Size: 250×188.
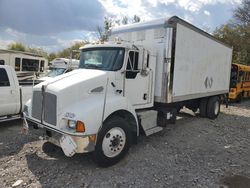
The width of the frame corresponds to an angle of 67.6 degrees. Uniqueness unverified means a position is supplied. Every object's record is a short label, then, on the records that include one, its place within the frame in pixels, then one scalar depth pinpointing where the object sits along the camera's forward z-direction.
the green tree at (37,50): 37.59
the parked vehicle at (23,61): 12.24
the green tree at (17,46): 33.45
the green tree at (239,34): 22.13
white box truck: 3.68
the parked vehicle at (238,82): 12.71
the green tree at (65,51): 34.64
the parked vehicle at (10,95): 5.82
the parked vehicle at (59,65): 5.73
